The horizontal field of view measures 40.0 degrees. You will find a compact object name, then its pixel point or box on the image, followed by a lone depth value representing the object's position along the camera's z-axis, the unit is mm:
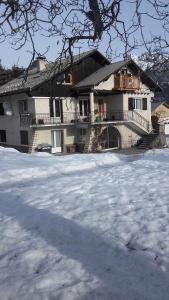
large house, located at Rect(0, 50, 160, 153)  19350
